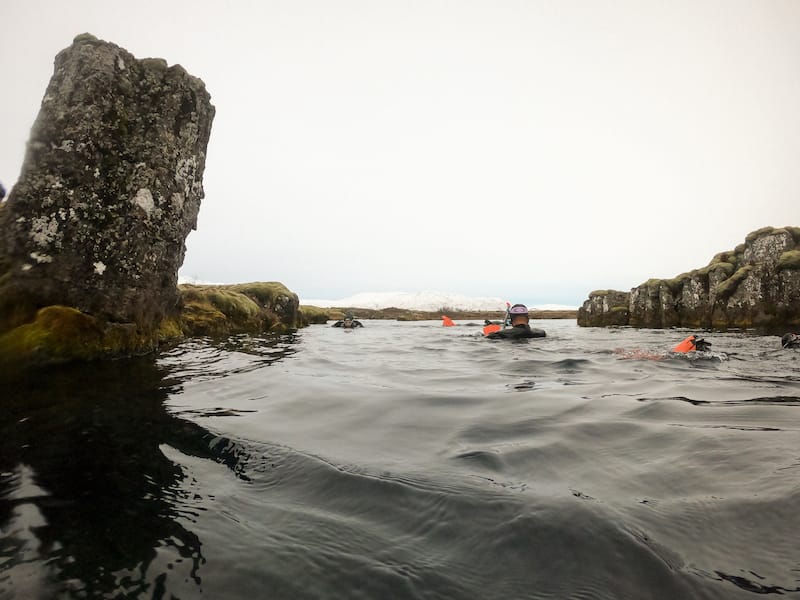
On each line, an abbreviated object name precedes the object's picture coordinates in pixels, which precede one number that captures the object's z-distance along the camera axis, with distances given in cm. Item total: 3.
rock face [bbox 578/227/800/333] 2744
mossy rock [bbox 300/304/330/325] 4581
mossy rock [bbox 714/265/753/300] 2980
